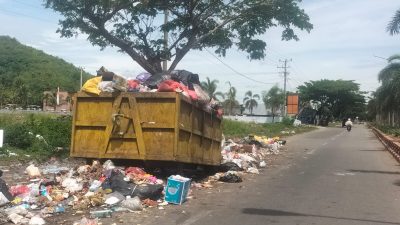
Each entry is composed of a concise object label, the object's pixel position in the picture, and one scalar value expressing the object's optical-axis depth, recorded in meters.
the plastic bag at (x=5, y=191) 7.77
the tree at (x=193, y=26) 18.95
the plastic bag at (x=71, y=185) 8.80
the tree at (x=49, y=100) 74.24
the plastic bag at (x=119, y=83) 9.55
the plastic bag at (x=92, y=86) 9.78
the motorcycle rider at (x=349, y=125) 53.69
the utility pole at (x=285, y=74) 81.75
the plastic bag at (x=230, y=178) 11.45
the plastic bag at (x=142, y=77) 10.51
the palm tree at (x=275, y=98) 97.73
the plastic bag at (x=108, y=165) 9.46
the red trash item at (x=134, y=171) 9.52
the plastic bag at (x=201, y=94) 10.87
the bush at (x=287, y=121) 60.03
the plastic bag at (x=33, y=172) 10.62
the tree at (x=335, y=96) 87.56
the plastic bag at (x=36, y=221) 6.65
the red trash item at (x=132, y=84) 9.96
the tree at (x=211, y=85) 88.62
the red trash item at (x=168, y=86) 9.65
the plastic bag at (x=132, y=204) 7.69
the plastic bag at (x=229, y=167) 13.30
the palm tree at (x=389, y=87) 40.94
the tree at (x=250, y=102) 114.12
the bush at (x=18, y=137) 14.76
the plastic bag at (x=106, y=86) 9.67
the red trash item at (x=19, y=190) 8.34
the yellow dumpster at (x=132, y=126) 9.45
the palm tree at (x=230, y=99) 98.81
